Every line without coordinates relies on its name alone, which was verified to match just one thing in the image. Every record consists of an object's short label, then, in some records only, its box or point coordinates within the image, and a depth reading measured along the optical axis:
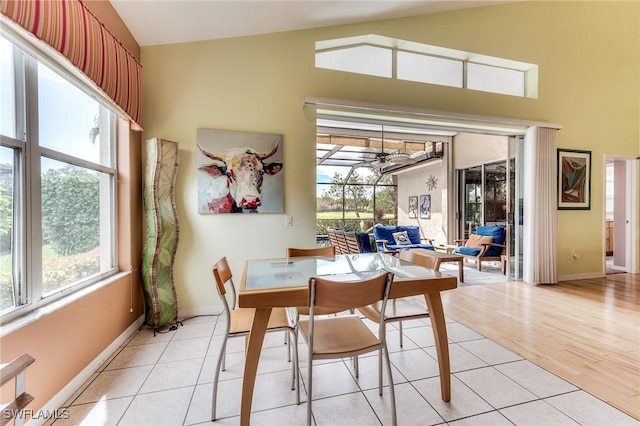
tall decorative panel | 2.56
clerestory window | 3.48
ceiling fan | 5.82
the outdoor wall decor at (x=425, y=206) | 8.12
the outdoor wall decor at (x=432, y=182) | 7.84
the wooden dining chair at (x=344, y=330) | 1.34
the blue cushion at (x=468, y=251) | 5.21
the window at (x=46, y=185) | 1.41
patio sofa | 6.04
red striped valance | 1.28
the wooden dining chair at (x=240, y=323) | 1.56
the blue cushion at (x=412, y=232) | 6.40
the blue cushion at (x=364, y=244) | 4.86
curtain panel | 4.09
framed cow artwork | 2.95
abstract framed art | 4.30
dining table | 1.39
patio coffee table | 4.23
